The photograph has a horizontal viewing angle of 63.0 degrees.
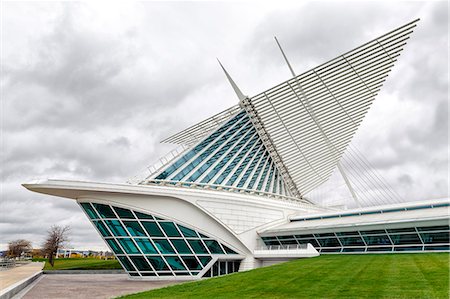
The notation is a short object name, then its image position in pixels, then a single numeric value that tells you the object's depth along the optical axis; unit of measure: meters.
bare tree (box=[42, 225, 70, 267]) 61.68
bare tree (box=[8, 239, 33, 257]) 93.81
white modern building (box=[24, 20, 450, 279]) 29.56
